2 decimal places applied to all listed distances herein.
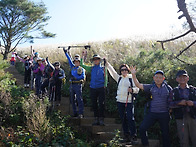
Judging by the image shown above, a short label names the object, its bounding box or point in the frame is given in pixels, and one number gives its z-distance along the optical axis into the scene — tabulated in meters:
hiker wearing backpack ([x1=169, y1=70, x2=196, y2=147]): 4.52
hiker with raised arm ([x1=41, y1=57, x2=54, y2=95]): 7.93
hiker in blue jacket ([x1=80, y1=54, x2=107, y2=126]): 6.23
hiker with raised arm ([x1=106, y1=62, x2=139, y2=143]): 5.30
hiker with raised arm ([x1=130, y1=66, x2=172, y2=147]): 4.77
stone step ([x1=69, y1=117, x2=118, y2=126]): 6.69
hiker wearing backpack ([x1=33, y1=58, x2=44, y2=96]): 8.90
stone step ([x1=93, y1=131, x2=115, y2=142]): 5.97
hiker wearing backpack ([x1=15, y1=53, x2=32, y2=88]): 10.72
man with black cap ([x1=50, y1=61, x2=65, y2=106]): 7.67
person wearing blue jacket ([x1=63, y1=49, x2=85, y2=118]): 6.81
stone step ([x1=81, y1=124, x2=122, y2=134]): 6.20
